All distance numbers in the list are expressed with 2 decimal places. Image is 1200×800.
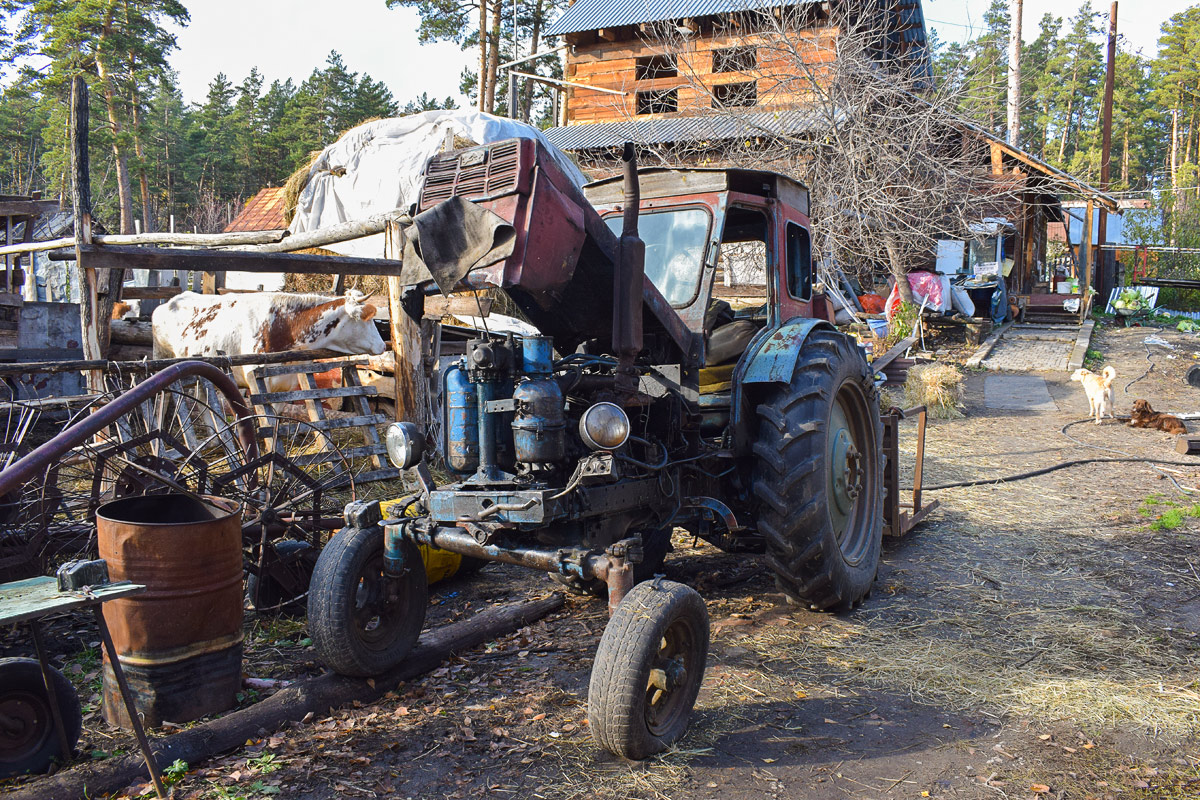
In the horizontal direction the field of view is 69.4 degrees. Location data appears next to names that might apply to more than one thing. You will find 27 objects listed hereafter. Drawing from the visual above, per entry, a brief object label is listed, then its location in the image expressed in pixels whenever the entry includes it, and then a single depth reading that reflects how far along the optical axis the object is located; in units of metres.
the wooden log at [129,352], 9.75
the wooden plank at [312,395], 7.33
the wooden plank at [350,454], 5.59
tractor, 3.41
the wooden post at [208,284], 10.45
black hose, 8.24
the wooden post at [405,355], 7.37
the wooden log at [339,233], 7.27
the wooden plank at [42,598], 2.80
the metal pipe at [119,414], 3.29
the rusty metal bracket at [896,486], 6.16
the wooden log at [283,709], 3.02
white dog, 11.32
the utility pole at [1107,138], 25.08
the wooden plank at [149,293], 13.04
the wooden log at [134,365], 5.46
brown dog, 10.79
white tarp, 13.16
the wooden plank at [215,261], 6.03
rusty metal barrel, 3.55
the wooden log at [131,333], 9.91
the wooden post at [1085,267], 20.66
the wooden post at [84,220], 6.33
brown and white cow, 8.38
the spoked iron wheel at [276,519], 4.67
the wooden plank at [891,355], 7.94
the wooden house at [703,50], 16.34
